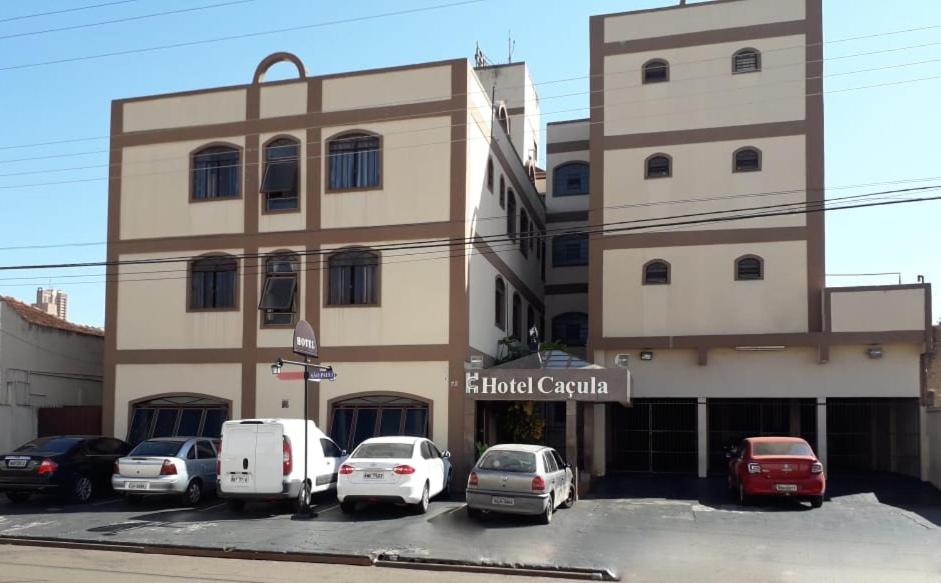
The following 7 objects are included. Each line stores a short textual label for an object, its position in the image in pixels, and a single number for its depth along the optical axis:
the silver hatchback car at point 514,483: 16.39
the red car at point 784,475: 18.94
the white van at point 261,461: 17.59
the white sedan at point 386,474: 17.00
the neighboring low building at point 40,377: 25.33
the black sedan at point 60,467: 18.84
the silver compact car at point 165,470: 18.42
